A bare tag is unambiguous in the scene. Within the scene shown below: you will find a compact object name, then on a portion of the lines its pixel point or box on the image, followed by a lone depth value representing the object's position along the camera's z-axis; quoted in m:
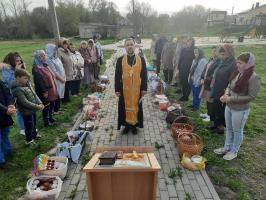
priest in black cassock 4.08
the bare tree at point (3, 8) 48.04
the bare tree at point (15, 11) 47.12
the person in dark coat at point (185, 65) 5.88
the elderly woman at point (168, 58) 7.67
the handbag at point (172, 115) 4.94
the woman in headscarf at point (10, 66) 3.75
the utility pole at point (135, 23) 34.51
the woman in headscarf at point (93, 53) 7.75
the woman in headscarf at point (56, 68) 4.97
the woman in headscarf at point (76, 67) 6.36
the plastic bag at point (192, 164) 3.41
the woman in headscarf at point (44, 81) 4.23
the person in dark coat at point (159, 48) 8.95
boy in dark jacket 3.53
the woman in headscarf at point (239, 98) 3.11
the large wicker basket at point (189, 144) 3.60
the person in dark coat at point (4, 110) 3.24
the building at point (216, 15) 64.80
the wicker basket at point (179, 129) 4.22
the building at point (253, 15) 43.53
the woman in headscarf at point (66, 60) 5.71
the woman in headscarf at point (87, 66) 7.45
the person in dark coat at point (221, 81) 3.90
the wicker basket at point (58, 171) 3.08
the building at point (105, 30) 37.08
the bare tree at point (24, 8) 45.25
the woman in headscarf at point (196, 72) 5.22
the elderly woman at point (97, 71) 8.48
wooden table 2.20
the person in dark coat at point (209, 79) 4.44
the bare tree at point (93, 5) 48.72
